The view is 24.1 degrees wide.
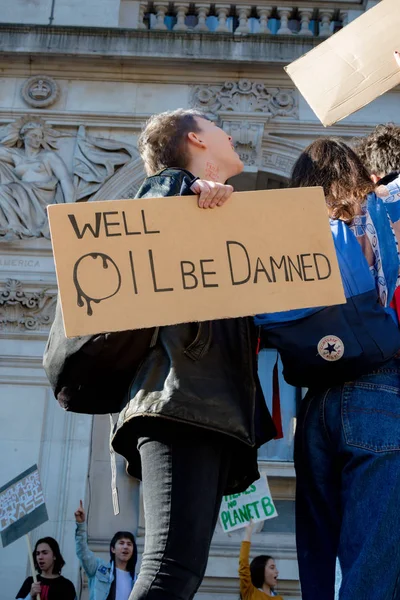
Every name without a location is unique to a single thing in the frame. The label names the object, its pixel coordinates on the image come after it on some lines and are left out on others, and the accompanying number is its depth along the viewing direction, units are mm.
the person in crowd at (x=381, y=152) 3467
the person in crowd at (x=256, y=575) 6492
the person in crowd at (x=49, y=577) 6684
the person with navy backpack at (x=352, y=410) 2656
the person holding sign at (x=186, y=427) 2590
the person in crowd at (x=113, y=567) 6336
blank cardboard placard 3809
